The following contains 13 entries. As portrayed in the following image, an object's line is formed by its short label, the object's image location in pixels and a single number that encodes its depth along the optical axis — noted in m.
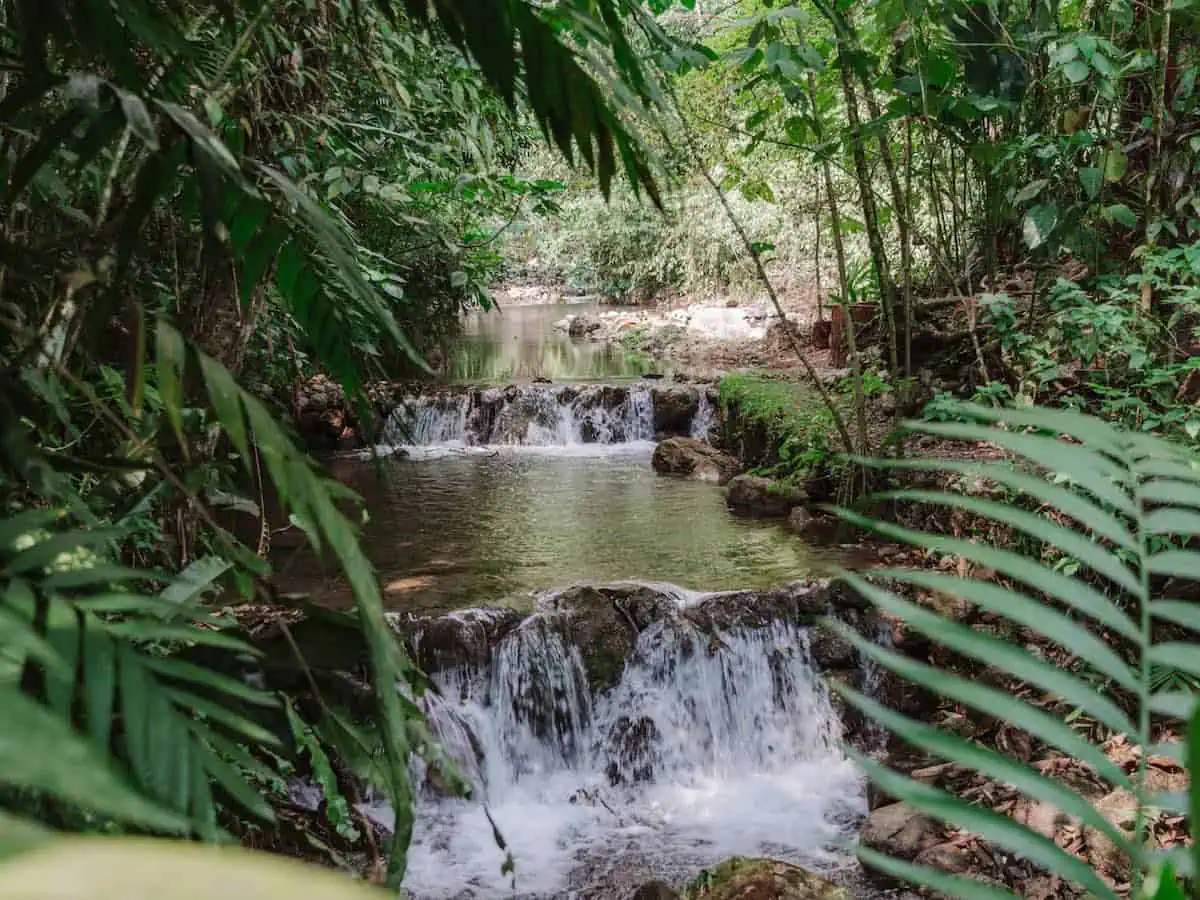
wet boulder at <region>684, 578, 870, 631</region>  4.96
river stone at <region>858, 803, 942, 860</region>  3.59
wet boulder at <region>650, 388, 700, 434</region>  9.59
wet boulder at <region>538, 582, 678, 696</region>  4.86
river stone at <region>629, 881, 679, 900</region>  3.29
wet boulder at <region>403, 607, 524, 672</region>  4.71
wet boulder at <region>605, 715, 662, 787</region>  4.73
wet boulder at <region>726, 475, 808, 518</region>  6.66
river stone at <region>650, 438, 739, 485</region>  7.98
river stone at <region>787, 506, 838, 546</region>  6.06
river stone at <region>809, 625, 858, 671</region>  4.96
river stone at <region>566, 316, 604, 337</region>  16.59
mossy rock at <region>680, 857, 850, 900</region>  3.23
